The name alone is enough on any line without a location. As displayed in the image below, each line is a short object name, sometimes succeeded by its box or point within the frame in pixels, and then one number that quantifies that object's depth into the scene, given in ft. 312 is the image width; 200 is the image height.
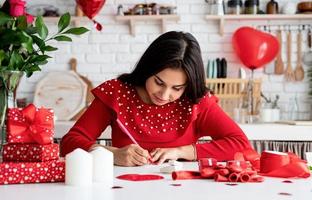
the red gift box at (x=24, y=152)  6.41
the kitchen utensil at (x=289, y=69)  17.00
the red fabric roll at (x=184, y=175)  6.65
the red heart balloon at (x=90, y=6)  15.45
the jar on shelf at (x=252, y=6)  16.73
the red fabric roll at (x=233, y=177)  6.57
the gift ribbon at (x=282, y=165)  6.95
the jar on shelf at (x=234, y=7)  16.86
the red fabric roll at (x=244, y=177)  6.56
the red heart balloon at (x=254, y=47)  16.08
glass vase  6.52
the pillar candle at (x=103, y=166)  6.40
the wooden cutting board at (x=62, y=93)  16.70
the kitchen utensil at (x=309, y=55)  16.88
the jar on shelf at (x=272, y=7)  16.76
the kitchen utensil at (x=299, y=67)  16.96
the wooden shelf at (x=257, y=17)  16.63
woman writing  8.95
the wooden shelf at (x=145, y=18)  16.82
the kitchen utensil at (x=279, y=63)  17.00
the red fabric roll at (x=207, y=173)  6.73
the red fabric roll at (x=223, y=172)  6.63
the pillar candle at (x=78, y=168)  6.20
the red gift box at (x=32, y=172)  6.21
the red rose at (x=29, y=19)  6.86
